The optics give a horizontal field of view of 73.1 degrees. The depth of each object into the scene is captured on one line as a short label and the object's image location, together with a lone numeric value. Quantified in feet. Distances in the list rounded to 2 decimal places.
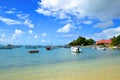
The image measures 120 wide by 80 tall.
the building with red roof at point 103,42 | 216.06
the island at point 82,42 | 218.03
